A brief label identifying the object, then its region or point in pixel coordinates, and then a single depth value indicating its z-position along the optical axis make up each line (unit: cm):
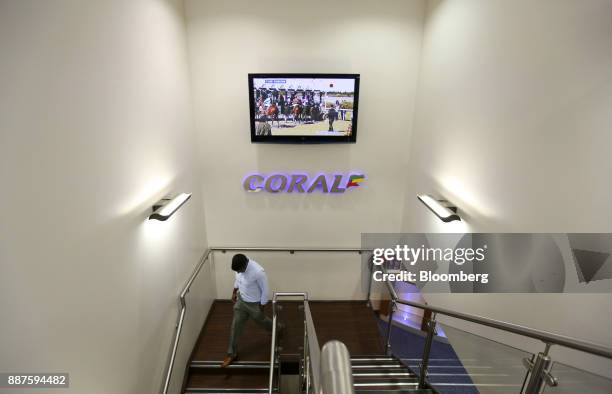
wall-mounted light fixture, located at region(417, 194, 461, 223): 323
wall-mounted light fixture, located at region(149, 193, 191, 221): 306
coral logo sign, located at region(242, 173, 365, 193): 518
